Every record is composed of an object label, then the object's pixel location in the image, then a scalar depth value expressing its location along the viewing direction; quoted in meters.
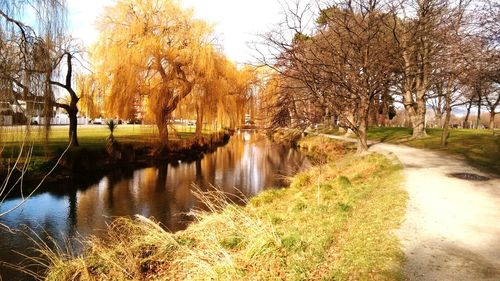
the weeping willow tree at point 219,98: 24.89
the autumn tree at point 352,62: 14.86
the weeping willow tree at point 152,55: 21.81
